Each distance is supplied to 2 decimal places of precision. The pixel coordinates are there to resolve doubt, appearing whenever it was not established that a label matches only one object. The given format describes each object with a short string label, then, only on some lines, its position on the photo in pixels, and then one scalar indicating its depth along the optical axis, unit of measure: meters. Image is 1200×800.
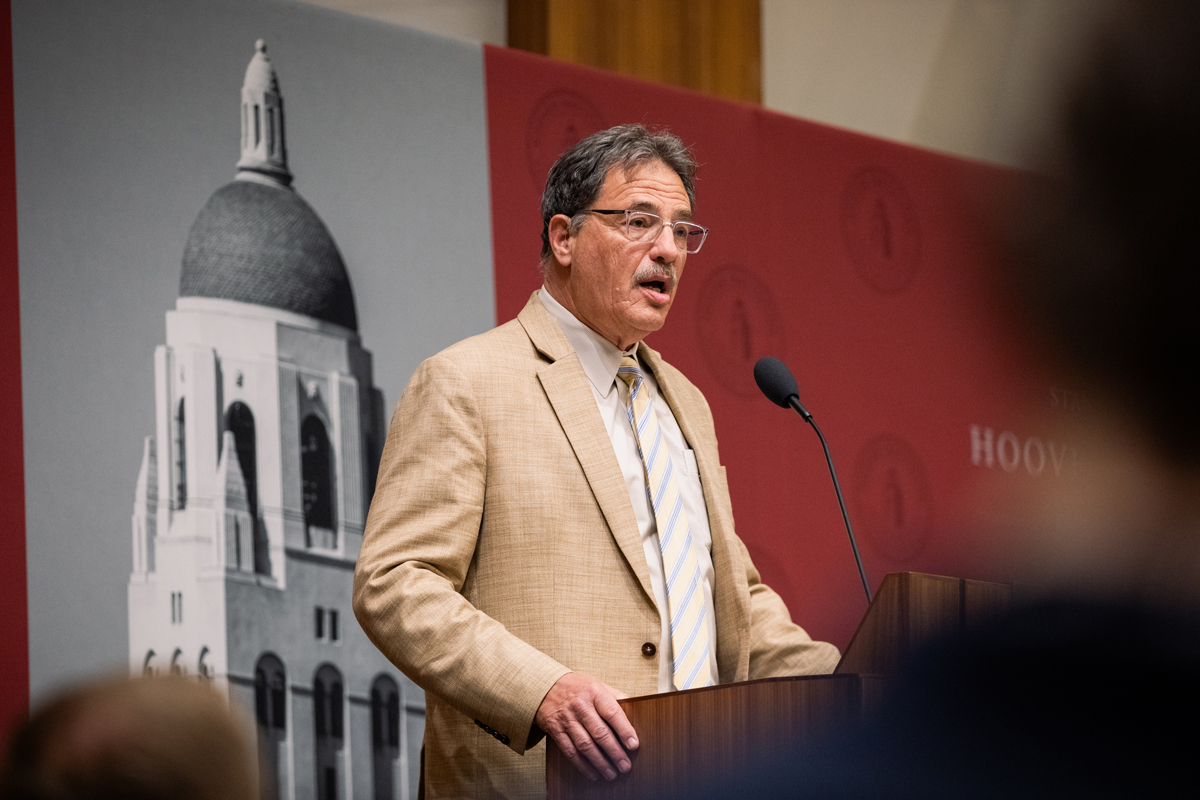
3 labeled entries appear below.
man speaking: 7.77
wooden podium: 7.44
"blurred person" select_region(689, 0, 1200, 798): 2.70
